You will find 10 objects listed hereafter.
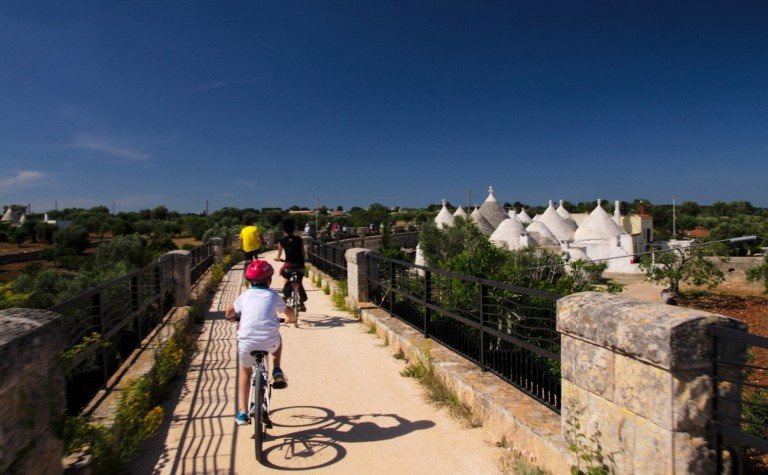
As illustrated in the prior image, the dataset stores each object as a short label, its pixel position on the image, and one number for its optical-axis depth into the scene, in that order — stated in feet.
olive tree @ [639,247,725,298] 85.05
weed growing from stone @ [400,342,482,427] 14.99
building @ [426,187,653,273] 117.29
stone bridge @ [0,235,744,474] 8.09
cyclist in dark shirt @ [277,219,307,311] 29.12
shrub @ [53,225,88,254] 147.97
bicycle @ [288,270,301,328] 29.53
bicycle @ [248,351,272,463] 12.64
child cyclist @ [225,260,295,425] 13.67
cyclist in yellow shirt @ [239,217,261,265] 32.74
